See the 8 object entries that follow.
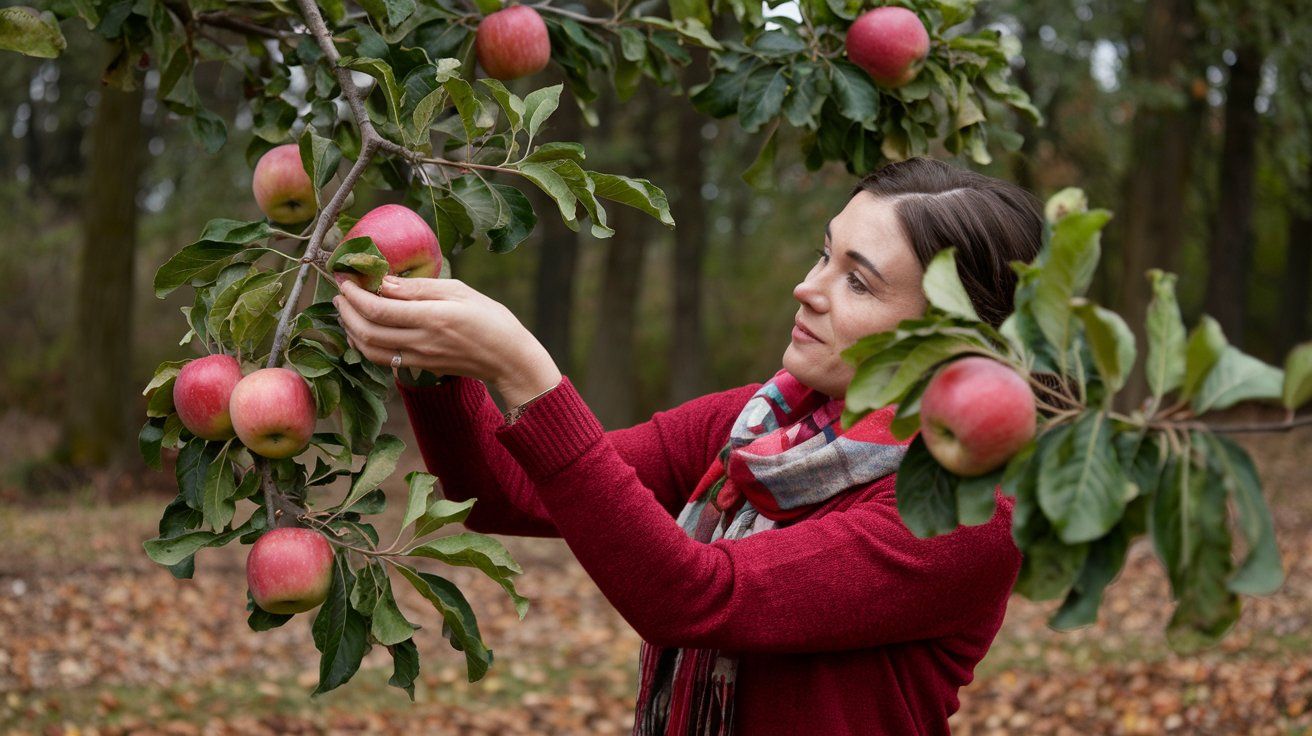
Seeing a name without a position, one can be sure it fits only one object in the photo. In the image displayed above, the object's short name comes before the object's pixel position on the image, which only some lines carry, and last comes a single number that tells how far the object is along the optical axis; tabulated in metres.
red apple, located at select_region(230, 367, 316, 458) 1.37
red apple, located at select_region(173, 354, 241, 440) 1.42
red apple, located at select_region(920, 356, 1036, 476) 1.07
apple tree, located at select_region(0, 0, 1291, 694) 1.04
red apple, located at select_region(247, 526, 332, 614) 1.42
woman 1.39
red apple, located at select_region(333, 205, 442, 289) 1.47
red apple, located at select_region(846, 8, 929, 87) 1.96
